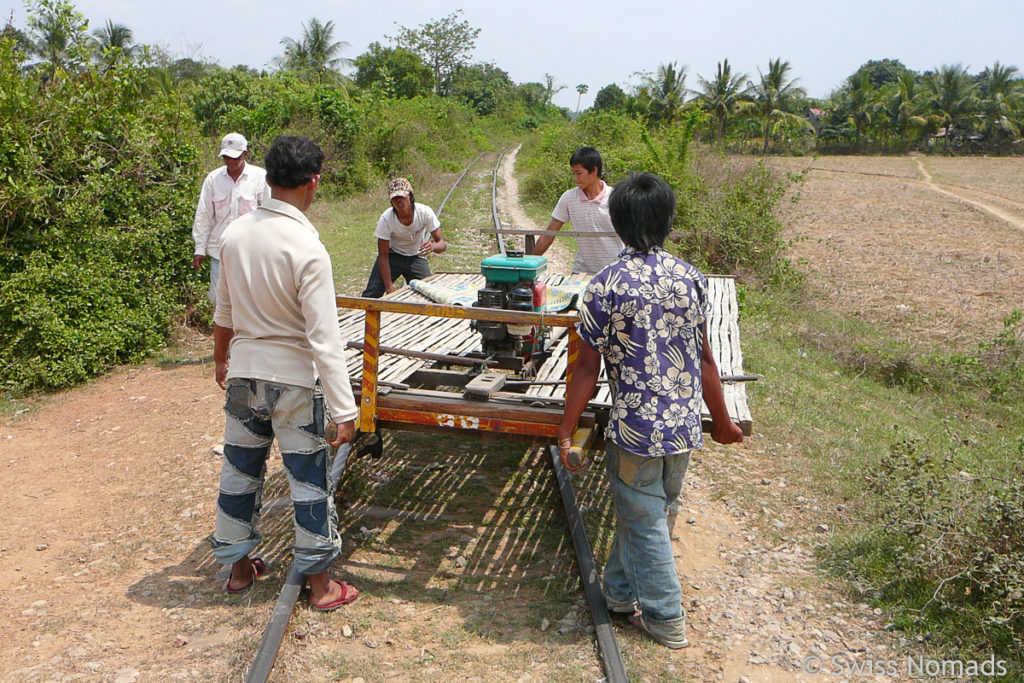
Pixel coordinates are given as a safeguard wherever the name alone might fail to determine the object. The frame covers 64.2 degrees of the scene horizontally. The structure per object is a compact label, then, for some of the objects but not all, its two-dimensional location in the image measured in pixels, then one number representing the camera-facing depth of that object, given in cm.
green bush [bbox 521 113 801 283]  1300
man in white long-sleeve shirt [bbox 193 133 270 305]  648
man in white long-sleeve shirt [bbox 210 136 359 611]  320
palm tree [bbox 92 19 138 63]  4028
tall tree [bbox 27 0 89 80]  792
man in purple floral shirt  316
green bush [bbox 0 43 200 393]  685
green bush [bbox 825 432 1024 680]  353
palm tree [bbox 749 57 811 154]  5631
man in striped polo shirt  552
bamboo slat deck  429
